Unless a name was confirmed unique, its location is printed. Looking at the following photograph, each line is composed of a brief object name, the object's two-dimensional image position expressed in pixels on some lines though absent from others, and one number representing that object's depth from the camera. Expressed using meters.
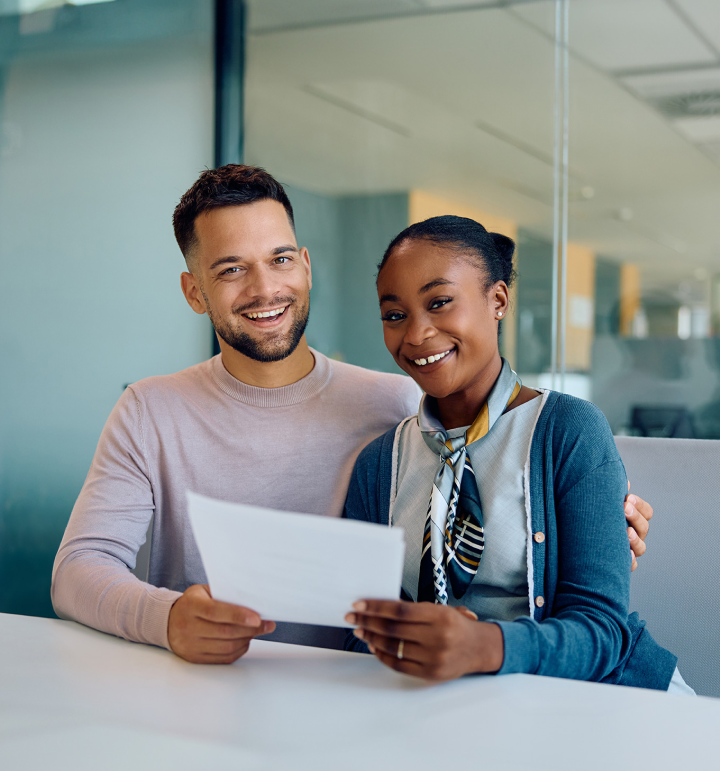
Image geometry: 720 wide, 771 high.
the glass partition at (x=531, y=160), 2.79
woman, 0.93
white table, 0.74
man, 1.49
